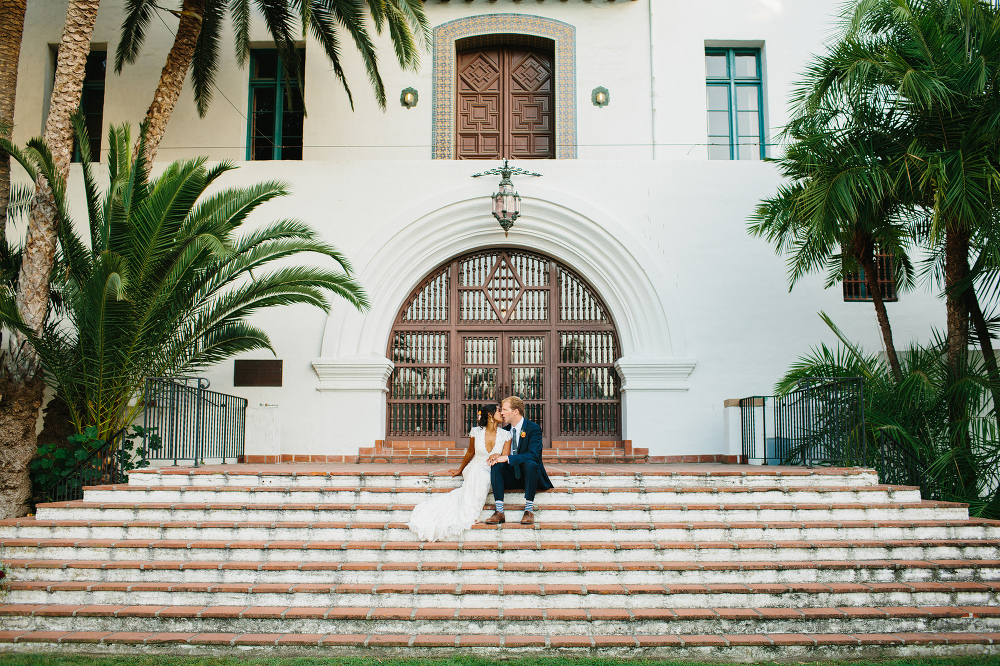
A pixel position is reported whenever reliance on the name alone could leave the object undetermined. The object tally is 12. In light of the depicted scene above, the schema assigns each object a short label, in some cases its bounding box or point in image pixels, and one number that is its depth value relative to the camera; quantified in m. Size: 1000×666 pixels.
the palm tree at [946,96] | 8.26
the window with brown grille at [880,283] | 11.94
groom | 7.26
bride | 7.05
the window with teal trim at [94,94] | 13.06
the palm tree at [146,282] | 9.30
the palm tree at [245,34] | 10.92
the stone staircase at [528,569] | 5.99
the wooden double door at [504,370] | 11.91
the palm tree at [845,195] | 8.74
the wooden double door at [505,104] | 12.81
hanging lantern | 11.53
